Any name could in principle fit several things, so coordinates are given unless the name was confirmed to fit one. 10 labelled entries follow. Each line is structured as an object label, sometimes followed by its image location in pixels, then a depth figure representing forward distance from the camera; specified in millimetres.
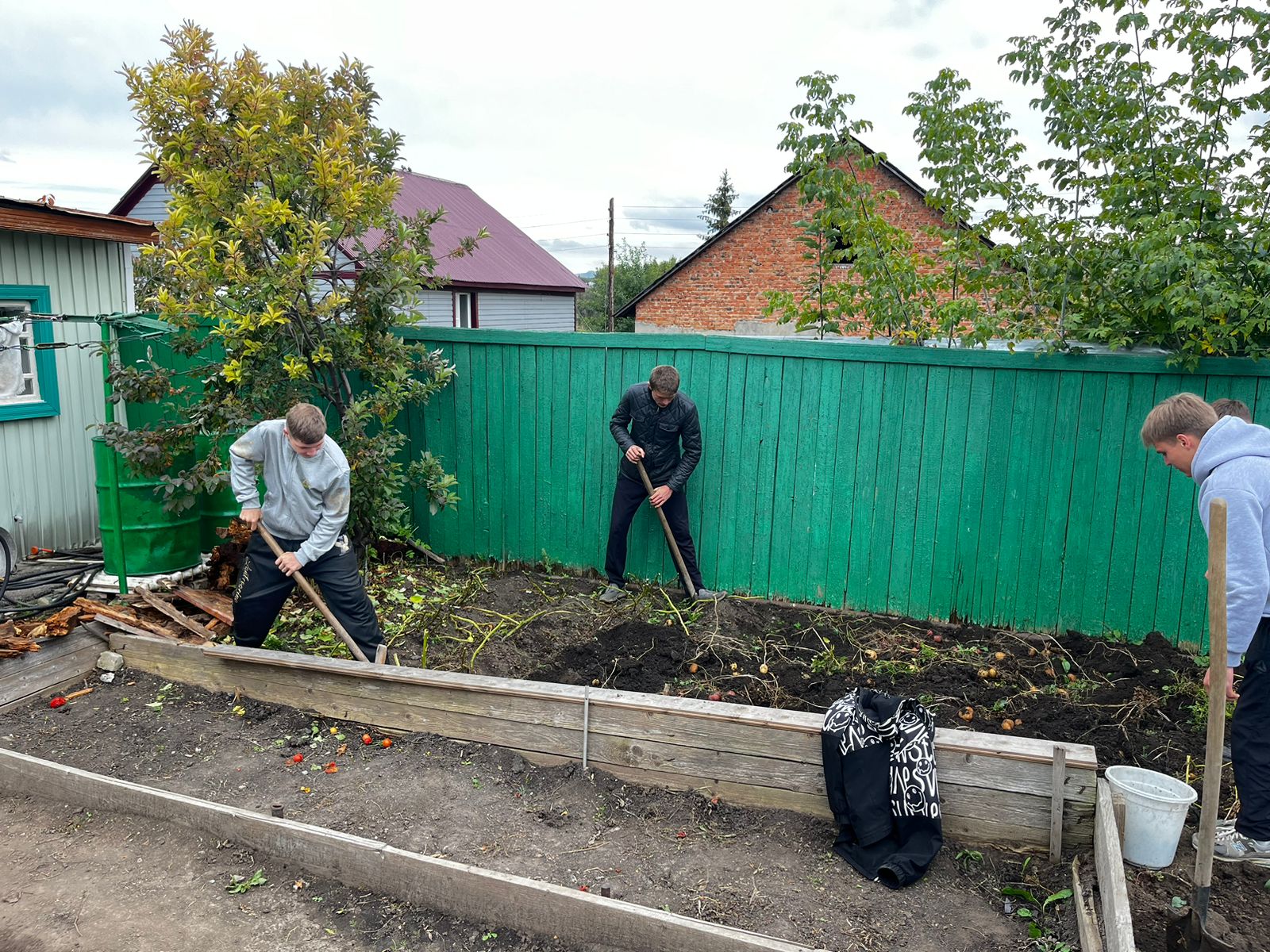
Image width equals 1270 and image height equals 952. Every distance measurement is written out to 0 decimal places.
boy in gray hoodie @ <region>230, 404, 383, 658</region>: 4840
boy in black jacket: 6120
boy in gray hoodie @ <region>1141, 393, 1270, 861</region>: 3209
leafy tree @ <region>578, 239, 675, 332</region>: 45128
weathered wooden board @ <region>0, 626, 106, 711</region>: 4961
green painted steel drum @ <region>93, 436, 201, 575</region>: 5891
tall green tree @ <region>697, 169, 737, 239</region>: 50875
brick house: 21969
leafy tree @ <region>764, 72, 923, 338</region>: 6203
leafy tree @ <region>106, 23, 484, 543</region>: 5688
